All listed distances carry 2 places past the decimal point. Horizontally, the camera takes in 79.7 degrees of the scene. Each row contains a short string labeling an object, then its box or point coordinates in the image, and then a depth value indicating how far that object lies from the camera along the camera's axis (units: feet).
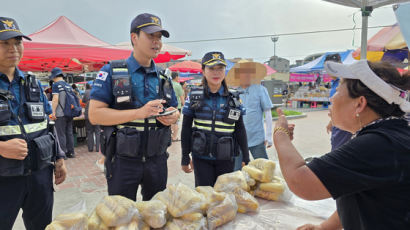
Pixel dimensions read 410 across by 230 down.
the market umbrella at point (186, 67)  46.60
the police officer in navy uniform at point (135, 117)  5.82
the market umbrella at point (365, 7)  13.76
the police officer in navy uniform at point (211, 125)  7.66
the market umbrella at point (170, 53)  24.04
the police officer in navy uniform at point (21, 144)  5.24
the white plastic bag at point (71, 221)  4.25
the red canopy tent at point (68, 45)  17.93
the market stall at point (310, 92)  52.80
